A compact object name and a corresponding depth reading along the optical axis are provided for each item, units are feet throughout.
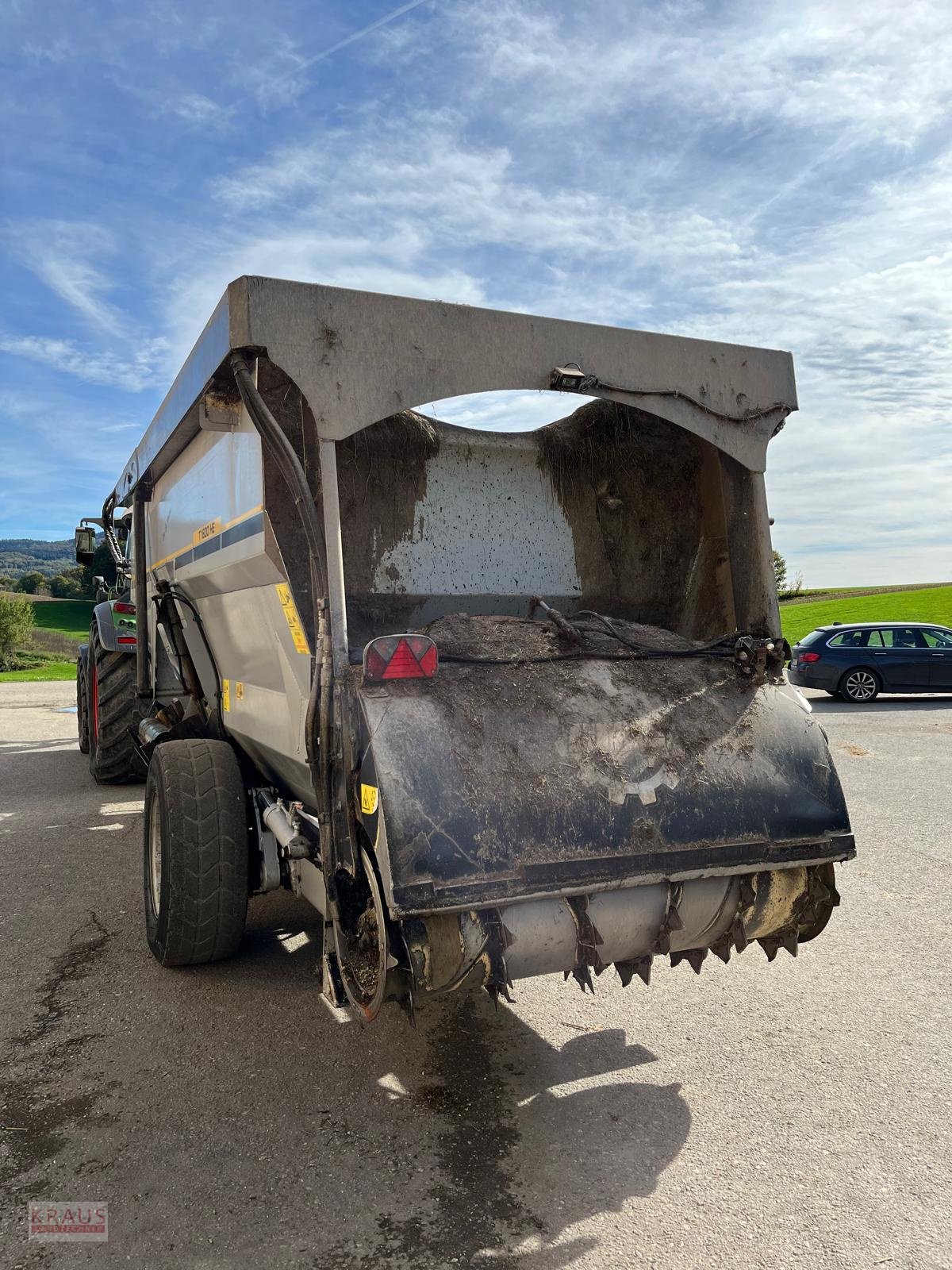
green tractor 25.90
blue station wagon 52.44
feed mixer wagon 9.84
